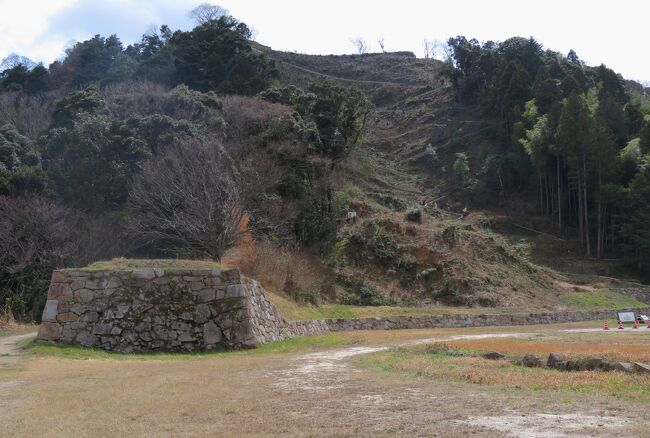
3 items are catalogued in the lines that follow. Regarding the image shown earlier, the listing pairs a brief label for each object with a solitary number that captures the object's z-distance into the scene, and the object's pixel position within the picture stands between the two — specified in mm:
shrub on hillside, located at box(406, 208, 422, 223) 46781
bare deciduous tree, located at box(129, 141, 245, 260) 28375
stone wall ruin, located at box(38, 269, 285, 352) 18453
